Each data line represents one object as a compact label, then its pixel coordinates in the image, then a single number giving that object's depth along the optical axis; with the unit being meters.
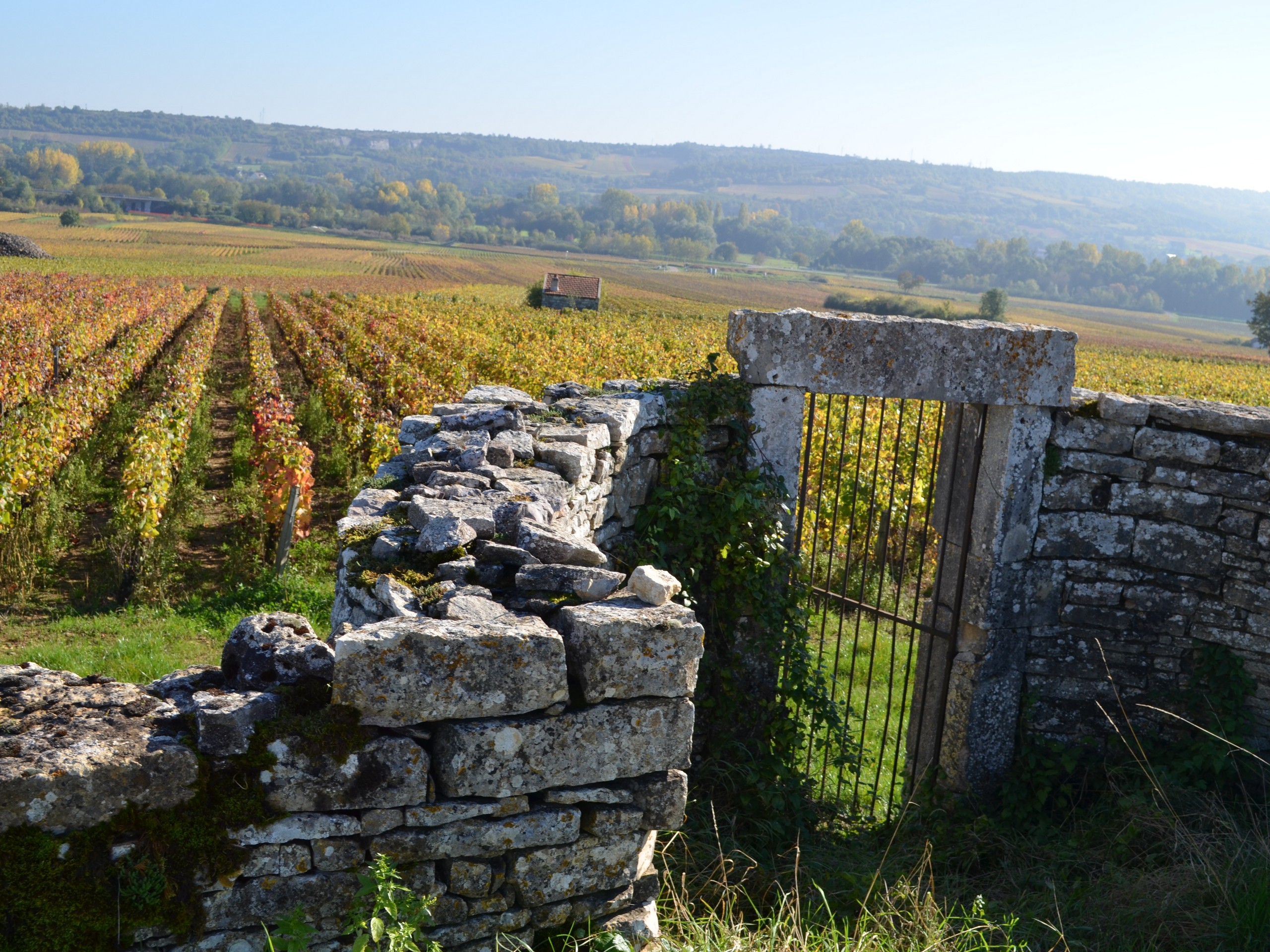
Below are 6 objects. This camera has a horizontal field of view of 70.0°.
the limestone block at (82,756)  2.17
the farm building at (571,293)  45.91
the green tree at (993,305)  68.44
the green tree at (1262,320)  68.06
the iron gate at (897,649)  5.61
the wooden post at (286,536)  9.12
